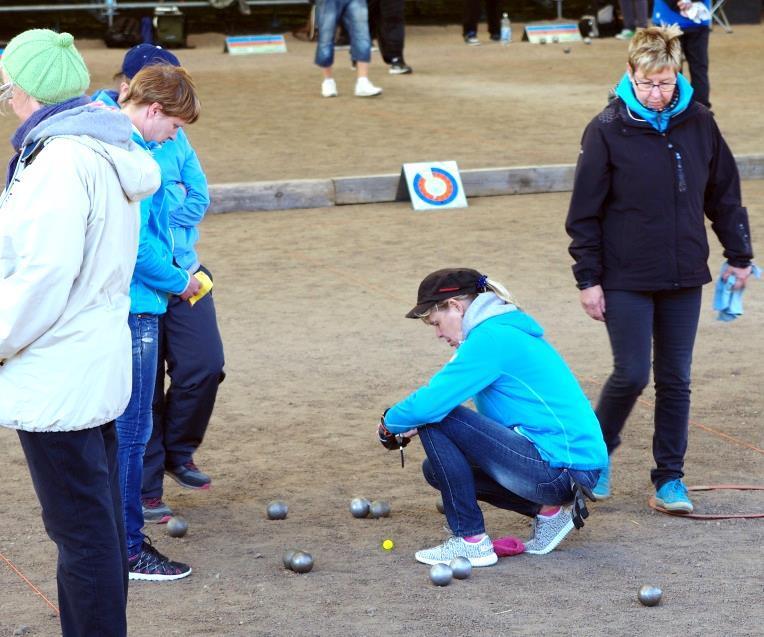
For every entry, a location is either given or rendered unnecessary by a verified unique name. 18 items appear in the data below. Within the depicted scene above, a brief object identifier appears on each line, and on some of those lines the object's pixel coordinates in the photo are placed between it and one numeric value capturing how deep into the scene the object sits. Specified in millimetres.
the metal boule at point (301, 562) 6884
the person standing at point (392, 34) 24530
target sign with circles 16260
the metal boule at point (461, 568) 6785
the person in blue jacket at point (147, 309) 6470
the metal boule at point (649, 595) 6371
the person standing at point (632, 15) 29748
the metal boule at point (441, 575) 6692
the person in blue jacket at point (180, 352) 7454
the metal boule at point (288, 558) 6948
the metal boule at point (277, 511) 7682
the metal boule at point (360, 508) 7670
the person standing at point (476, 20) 30307
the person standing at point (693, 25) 19137
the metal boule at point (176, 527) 7449
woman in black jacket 7390
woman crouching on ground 6849
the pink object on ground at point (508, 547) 7123
